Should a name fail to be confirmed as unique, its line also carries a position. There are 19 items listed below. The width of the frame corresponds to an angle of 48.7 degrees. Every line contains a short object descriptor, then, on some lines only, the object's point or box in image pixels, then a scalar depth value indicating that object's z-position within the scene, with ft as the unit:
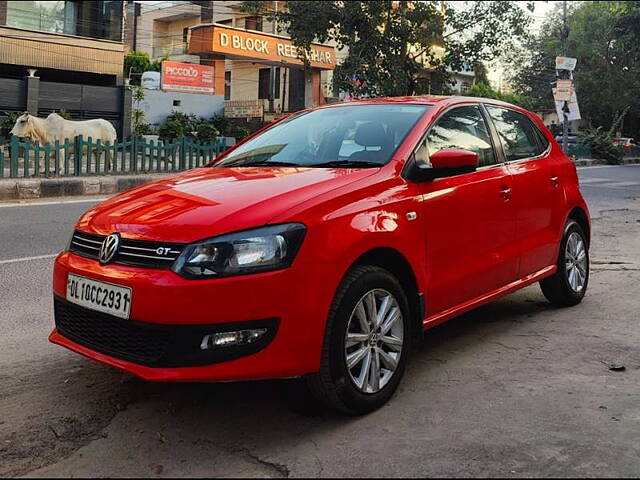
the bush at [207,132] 93.40
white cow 53.93
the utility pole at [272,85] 132.57
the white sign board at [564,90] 69.56
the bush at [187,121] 99.28
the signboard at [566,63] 67.56
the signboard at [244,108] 123.24
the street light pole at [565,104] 71.31
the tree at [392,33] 60.54
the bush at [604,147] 106.93
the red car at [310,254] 9.58
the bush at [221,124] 108.37
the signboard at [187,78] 104.88
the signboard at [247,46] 110.63
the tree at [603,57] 114.21
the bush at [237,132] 106.15
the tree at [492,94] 157.58
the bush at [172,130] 94.48
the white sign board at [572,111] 74.33
